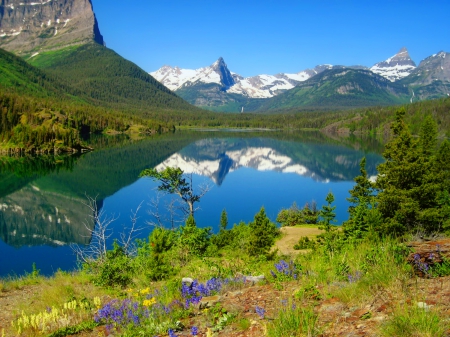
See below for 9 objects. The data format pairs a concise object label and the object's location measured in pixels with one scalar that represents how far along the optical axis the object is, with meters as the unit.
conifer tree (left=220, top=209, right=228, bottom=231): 35.62
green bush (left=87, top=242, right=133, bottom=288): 12.41
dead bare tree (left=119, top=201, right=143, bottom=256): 33.64
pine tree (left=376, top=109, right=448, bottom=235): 22.81
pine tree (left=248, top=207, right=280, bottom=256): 20.64
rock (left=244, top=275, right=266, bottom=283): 8.08
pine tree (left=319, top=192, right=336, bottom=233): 24.61
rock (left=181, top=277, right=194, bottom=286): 7.79
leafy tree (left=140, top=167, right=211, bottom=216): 32.19
